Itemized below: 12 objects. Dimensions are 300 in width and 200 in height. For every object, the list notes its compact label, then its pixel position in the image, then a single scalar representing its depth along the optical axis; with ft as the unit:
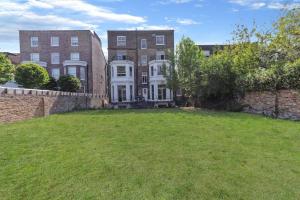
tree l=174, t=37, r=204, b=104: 45.60
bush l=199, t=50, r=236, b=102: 37.25
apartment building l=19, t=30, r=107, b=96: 62.30
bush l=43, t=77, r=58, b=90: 49.38
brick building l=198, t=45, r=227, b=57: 77.06
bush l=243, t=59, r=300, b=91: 25.68
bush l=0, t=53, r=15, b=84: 35.01
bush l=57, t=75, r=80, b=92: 48.81
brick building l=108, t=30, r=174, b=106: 67.02
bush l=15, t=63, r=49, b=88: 39.69
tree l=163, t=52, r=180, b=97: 49.41
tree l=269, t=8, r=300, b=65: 31.31
